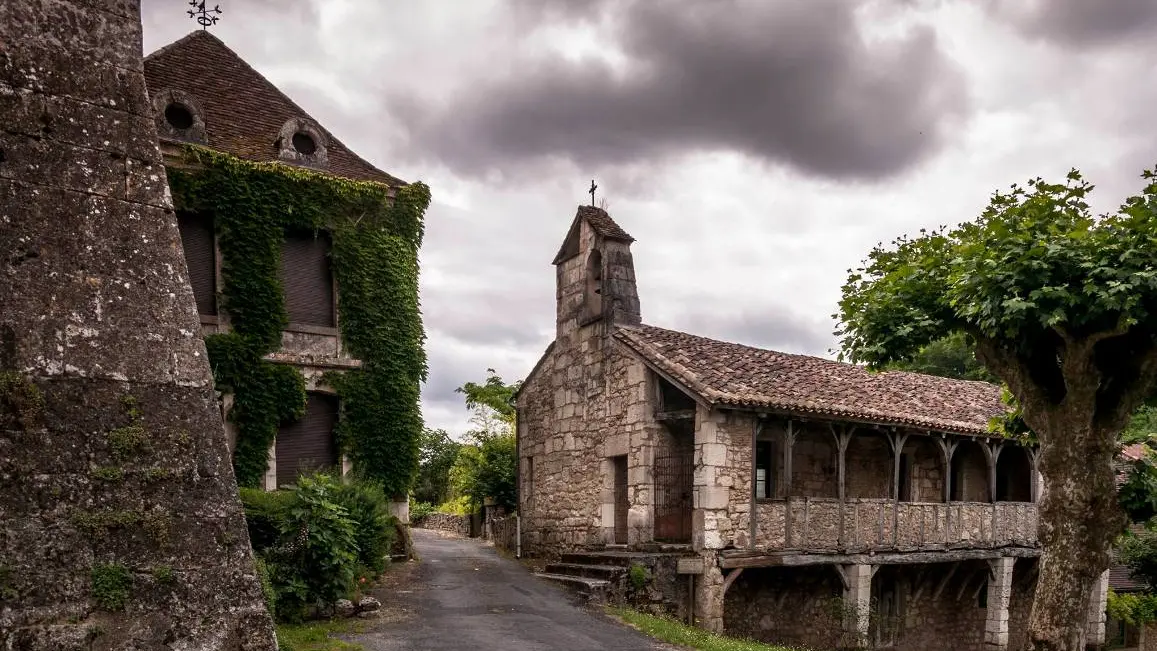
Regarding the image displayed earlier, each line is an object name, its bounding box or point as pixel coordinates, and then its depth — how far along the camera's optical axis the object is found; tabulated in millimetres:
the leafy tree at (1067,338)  8352
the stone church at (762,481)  14141
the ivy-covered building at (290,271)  14234
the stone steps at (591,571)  13773
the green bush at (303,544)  10375
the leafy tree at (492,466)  21719
